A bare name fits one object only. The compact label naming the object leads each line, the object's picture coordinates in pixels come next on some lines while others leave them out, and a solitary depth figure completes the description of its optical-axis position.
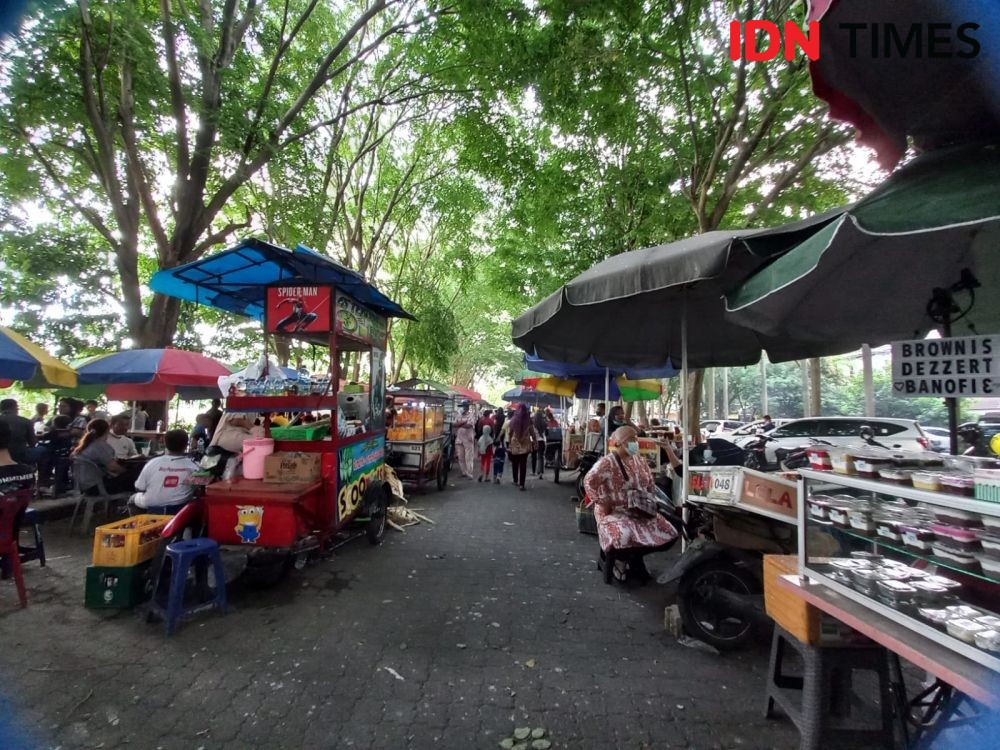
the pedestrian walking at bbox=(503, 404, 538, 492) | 10.32
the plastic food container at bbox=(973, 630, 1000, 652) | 1.56
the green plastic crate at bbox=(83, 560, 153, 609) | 3.93
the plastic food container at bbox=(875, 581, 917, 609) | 1.94
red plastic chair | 3.94
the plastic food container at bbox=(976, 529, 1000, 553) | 1.71
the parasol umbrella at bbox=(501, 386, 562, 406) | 20.78
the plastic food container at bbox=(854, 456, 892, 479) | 2.11
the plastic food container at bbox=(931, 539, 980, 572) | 1.77
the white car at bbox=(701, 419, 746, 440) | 23.07
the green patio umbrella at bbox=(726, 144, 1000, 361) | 1.95
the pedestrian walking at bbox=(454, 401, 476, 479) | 12.72
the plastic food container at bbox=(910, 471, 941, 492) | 1.79
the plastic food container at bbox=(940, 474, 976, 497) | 1.70
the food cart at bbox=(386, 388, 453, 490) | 9.53
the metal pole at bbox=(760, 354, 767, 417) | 27.89
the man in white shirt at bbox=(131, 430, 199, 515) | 4.77
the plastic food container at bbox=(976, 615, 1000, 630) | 1.65
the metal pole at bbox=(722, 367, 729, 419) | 31.50
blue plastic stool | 3.63
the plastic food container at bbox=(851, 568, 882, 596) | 2.10
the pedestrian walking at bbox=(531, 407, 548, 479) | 13.43
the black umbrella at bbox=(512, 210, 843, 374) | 3.19
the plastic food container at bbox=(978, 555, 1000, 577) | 1.71
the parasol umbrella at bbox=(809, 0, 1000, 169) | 2.26
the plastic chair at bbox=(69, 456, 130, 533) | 6.25
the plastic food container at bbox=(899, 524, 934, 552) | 1.95
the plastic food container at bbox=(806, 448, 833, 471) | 2.43
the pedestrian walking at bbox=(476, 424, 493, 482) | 11.81
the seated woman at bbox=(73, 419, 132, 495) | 6.26
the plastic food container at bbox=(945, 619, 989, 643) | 1.64
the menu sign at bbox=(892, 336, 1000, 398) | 2.21
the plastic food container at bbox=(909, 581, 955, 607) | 1.89
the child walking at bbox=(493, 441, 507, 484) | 11.86
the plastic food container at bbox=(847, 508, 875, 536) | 2.20
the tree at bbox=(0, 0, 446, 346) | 6.03
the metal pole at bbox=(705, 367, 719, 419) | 29.80
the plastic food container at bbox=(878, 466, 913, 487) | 1.95
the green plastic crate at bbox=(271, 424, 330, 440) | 5.16
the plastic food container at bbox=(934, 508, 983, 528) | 1.79
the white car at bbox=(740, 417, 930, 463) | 10.23
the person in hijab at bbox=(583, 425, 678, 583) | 4.51
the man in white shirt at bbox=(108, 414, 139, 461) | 7.02
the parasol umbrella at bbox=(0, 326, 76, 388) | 4.88
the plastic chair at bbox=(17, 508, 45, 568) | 4.54
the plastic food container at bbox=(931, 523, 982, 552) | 1.79
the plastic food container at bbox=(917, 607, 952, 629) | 1.78
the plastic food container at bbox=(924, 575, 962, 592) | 1.95
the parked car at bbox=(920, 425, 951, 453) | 14.10
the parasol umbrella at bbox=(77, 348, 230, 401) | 7.39
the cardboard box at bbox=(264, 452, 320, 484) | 4.98
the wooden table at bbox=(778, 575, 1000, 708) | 1.52
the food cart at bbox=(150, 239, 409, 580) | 4.48
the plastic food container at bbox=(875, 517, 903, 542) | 2.07
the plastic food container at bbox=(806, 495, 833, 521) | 2.41
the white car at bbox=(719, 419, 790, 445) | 16.62
